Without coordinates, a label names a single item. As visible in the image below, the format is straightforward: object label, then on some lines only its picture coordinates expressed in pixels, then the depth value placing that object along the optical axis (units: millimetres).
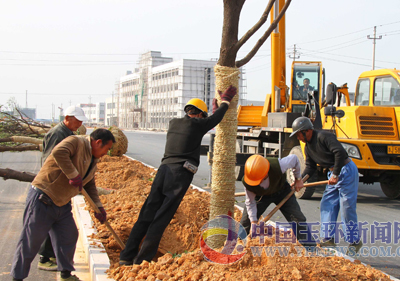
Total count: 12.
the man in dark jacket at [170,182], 4320
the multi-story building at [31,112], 158188
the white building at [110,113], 105438
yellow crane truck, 8352
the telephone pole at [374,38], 39562
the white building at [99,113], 129125
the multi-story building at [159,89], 75812
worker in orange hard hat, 4324
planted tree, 4414
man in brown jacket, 3891
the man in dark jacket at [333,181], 5215
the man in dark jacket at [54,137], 4844
